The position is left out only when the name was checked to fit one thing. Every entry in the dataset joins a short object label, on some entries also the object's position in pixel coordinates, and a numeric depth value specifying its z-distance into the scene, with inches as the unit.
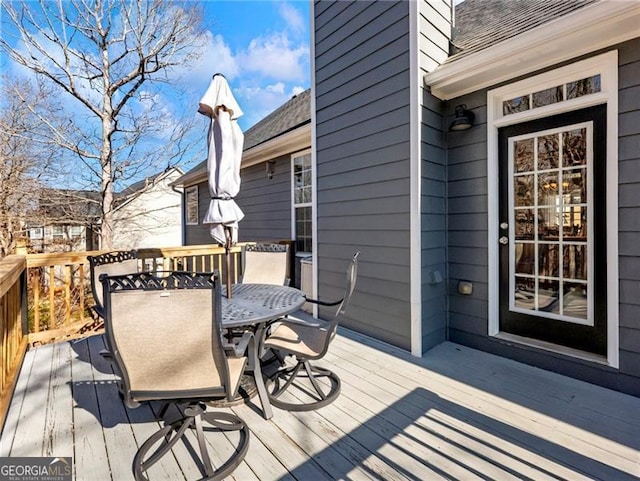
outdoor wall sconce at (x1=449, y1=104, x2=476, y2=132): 124.5
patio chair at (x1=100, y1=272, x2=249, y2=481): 60.7
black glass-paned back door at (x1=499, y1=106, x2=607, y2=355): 101.7
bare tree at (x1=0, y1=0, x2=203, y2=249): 295.0
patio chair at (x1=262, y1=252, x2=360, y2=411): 88.4
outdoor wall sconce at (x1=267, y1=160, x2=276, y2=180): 245.6
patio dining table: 81.1
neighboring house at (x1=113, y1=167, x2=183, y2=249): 364.5
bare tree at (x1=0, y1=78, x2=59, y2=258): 312.7
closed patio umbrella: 98.1
